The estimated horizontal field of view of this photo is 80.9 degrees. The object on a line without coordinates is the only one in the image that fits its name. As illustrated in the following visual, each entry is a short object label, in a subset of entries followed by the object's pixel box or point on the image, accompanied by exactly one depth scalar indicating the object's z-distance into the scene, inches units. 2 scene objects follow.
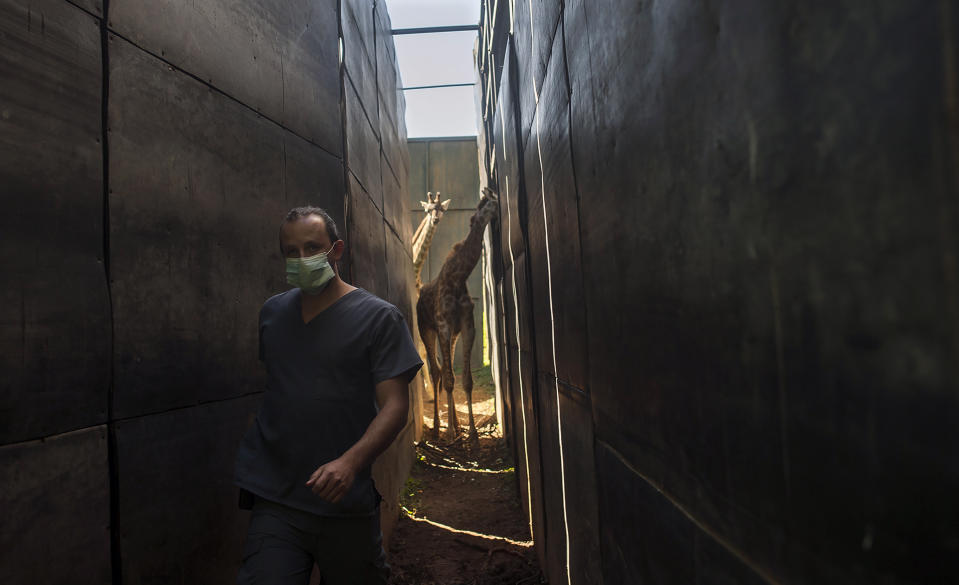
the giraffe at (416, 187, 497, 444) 351.6
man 80.4
